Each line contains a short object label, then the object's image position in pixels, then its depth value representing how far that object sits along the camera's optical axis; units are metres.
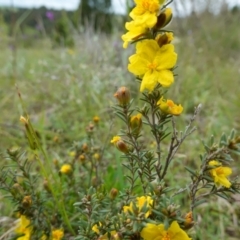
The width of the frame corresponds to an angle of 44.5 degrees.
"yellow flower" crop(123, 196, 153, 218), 0.15
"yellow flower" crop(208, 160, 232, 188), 0.16
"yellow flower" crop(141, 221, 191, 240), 0.14
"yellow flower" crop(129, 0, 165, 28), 0.15
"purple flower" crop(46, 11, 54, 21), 1.19
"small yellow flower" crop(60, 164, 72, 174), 0.25
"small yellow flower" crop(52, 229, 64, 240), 0.20
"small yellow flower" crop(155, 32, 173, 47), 0.15
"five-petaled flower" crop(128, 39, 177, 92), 0.15
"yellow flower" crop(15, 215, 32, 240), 0.20
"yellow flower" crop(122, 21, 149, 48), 0.15
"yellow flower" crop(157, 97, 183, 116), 0.16
